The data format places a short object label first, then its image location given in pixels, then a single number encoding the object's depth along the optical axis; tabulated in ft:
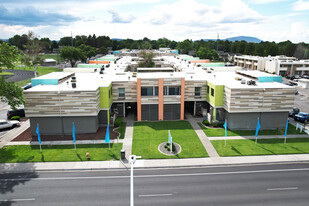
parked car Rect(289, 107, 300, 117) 150.41
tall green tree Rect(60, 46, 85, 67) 325.83
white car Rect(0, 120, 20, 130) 127.19
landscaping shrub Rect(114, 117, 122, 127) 131.54
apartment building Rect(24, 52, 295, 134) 118.11
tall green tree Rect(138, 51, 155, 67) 239.93
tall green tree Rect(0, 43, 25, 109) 102.31
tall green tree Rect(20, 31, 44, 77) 290.56
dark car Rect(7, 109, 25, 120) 147.63
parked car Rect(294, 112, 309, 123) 139.25
